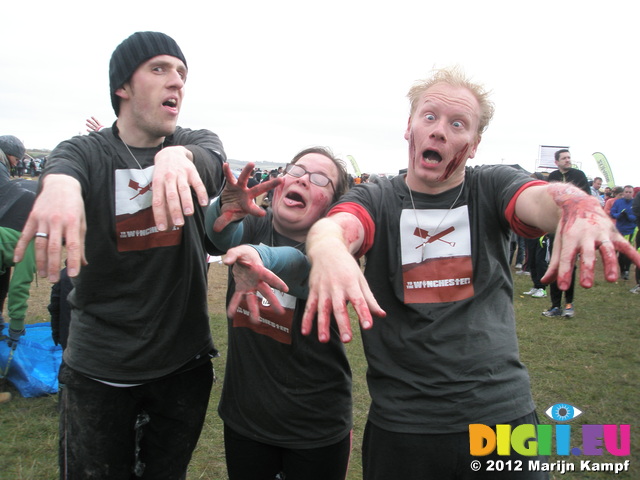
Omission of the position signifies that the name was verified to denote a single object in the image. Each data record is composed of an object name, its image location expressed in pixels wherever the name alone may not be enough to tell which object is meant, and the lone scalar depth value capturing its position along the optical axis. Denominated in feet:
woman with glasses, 6.47
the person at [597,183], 58.80
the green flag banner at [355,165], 93.02
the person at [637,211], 29.68
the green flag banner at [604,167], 62.49
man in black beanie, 6.75
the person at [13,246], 13.69
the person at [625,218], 35.37
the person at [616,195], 42.77
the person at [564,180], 22.40
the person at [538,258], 25.57
